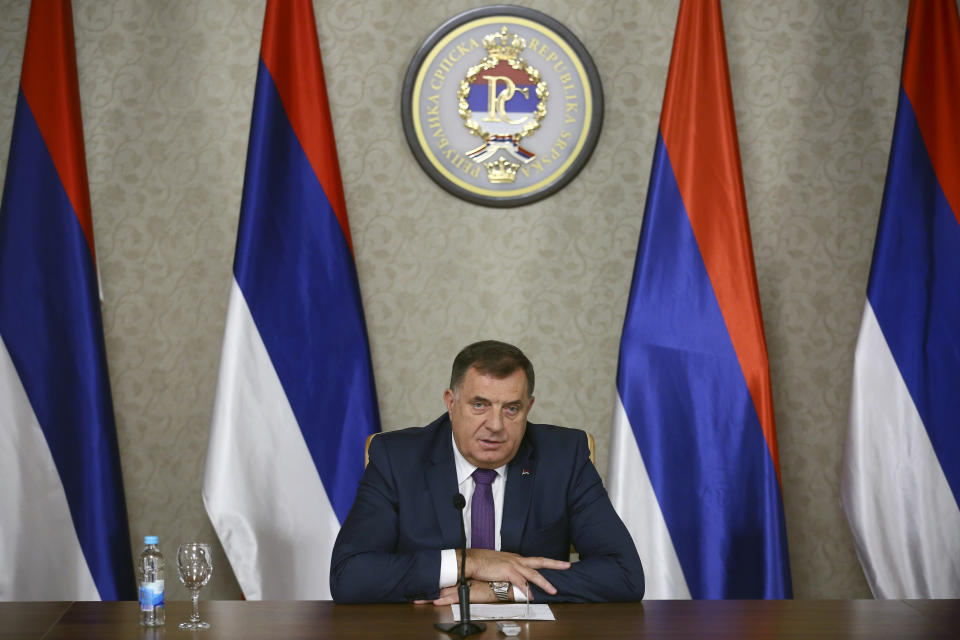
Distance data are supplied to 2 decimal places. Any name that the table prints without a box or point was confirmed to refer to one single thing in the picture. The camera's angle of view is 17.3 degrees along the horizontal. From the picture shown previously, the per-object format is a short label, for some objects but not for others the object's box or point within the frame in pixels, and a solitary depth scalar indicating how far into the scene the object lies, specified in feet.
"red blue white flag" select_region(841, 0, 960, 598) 26.59
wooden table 21.78
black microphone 21.69
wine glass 22.25
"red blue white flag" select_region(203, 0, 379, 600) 26.75
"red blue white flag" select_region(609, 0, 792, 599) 26.64
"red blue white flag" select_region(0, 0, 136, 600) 26.34
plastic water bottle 21.99
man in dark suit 23.79
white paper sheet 22.22
